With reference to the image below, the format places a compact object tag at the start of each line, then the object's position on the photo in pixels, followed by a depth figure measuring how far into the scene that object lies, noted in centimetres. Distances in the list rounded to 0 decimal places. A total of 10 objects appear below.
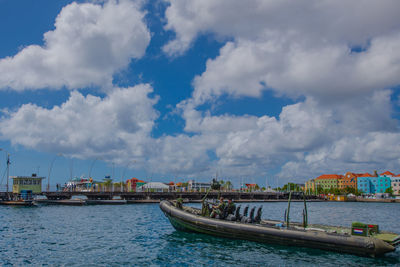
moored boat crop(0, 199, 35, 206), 7044
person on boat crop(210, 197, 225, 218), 2706
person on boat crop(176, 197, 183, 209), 3141
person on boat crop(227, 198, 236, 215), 2700
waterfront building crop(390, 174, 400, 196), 19700
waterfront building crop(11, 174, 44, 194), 7847
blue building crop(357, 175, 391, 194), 19900
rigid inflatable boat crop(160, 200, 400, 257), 2000
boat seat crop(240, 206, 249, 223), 2604
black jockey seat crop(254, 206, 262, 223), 2626
